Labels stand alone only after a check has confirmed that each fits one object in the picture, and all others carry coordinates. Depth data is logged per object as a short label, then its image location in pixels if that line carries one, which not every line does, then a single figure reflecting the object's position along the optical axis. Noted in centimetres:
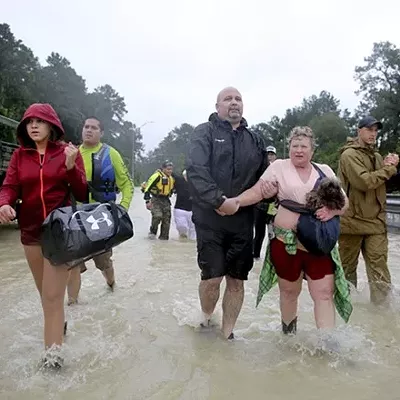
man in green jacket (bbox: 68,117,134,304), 510
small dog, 363
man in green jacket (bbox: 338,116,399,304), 514
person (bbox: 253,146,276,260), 760
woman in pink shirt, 371
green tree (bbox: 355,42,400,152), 5566
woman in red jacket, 340
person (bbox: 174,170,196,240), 1158
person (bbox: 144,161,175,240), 1175
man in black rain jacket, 395
